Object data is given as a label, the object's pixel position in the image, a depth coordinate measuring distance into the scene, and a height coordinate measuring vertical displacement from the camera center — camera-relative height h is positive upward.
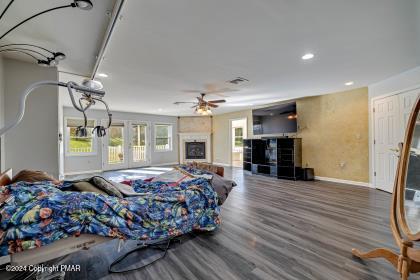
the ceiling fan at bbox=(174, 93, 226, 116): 4.39 +0.83
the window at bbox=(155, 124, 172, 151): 8.45 +0.21
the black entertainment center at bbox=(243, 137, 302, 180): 5.48 -0.55
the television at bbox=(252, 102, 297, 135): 5.49 +0.69
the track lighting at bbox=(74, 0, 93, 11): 1.50 +1.17
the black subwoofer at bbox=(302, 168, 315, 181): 5.28 -1.00
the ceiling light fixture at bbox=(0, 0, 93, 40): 1.51 +1.17
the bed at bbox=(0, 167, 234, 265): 1.32 -0.78
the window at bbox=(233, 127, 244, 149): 9.16 +0.18
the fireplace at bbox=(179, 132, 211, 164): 8.86 -0.28
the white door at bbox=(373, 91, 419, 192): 3.55 +0.16
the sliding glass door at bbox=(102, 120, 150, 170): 7.24 -0.15
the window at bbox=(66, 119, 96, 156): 6.47 +0.01
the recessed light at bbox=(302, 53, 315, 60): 2.62 +1.24
